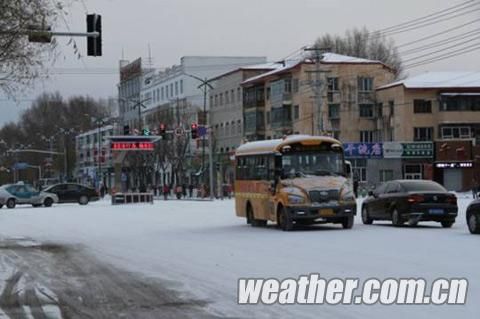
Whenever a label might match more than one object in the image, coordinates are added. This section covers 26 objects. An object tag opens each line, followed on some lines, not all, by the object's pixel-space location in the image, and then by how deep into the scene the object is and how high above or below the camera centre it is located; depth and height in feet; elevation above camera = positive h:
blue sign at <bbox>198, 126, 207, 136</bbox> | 225.72 +14.90
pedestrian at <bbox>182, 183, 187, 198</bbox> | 287.05 -0.82
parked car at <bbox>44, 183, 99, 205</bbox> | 206.80 -0.39
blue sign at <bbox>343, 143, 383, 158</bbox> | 280.31 +10.99
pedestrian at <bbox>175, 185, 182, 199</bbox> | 271.49 -1.05
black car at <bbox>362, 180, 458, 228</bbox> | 88.22 -1.94
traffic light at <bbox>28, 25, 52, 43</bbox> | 64.39 +11.37
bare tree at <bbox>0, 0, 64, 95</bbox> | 63.77 +11.93
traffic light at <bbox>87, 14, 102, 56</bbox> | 73.05 +12.45
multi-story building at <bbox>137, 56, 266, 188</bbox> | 345.72 +43.06
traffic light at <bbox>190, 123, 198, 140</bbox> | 212.84 +13.66
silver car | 194.08 -1.05
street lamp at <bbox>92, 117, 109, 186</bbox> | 353.88 +15.55
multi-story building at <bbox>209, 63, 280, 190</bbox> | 339.57 +30.19
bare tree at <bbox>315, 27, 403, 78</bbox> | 376.48 +58.44
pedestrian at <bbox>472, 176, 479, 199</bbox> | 185.18 -1.82
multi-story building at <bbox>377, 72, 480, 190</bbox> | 277.23 +18.86
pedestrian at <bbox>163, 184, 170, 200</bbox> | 269.03 -0.67
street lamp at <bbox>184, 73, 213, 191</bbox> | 268.91 +24.89
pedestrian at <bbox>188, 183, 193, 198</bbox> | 288.92 -0.87
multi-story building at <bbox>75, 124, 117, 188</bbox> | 429.54 +17.63
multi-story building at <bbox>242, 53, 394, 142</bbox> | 294.25 +29.43
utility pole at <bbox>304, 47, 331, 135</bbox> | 219.00 +25.55
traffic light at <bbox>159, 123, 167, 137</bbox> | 218.59 +14.40
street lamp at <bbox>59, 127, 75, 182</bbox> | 424.79 +25.36
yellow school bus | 88.02 +0.33
